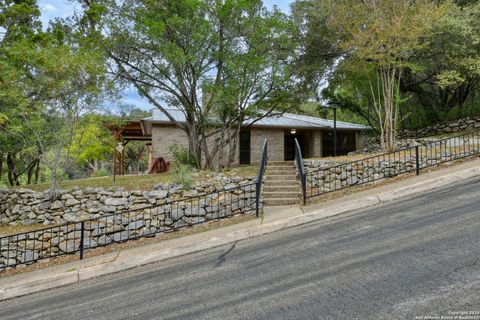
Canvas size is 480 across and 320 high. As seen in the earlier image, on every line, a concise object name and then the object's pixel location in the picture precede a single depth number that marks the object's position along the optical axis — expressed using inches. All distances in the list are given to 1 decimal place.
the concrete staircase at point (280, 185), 338.0
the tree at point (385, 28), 394.6
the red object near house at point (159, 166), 609.3
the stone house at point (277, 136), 634.8
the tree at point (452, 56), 504.1
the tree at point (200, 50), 413.4
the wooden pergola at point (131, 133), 639.8
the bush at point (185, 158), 496.2
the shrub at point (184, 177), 385.9
